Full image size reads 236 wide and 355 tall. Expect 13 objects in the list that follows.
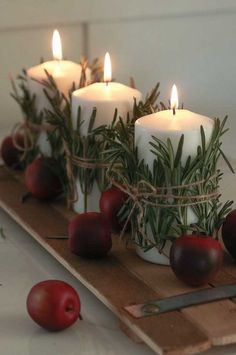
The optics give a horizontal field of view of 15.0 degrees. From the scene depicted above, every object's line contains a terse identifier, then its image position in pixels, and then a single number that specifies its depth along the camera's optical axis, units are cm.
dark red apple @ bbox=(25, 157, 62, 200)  99
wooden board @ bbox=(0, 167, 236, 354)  69
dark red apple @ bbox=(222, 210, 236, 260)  82
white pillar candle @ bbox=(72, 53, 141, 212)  92
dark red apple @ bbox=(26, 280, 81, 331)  73
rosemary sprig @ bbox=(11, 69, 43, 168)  107
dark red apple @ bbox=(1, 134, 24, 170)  112
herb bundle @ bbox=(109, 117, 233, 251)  81
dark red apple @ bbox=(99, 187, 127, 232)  88
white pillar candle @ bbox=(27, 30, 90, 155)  104
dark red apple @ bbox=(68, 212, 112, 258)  83
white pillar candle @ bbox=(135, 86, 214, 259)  81
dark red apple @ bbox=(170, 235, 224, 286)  77
